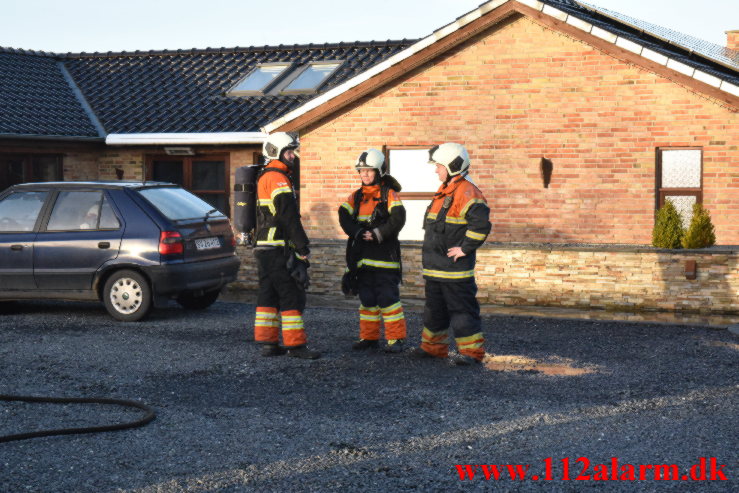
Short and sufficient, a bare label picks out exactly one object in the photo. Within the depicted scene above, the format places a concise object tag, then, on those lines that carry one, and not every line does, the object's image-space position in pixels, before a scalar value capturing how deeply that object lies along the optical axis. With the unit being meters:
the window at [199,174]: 19.30
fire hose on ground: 5.91
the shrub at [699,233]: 12.39
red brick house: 14.37
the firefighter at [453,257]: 8.39
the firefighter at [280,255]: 8.73
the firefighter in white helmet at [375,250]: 9.02
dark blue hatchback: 11.11
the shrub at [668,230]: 12.54
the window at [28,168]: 19.16
